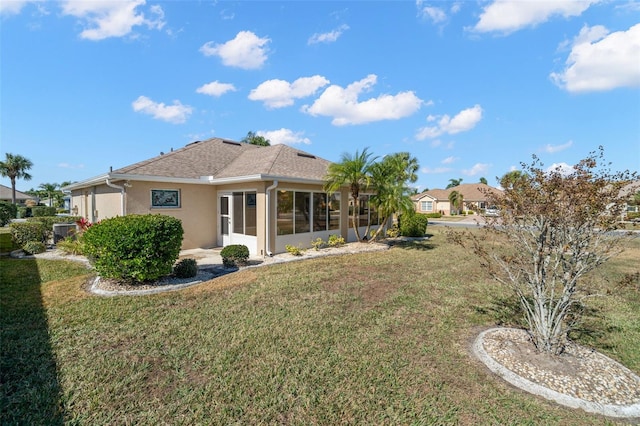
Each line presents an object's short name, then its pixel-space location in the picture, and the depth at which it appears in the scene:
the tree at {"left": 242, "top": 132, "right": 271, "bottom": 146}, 32.56
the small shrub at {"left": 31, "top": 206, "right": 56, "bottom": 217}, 31.07
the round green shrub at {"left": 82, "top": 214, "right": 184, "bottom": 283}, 6.43
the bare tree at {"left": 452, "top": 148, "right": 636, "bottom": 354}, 3.58
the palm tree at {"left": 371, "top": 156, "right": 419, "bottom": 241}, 12.33
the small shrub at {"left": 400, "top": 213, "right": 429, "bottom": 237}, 17.36
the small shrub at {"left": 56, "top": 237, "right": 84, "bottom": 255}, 10.26
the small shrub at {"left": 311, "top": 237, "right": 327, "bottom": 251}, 12.12
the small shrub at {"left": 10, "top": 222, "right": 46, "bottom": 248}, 11.26
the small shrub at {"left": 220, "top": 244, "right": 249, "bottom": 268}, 9.15
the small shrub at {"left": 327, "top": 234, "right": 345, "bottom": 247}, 12.94
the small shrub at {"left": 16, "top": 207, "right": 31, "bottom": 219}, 33.76
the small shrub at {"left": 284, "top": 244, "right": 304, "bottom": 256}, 10.94
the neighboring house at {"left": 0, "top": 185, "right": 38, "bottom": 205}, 45.65
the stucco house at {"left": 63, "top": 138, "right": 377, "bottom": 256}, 10.66
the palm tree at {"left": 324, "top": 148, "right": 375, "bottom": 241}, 11.95
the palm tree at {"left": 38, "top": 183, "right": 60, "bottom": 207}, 51.59
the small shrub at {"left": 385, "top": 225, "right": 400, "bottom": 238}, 16.62
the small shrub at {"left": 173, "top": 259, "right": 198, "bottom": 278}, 7.59
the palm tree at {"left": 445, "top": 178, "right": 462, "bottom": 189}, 82.81
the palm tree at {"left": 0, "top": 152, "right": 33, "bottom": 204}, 42.09
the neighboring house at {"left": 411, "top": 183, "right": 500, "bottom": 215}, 53.72
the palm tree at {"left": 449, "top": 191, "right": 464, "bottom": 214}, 50.62
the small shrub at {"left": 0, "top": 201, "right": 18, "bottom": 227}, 22.11
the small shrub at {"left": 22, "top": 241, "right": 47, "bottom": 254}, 10.61
